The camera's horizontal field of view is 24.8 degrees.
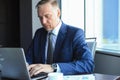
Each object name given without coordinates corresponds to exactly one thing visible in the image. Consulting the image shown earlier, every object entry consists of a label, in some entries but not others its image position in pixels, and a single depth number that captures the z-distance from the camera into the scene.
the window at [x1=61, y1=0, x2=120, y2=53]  3.26
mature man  2.09
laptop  1.70
